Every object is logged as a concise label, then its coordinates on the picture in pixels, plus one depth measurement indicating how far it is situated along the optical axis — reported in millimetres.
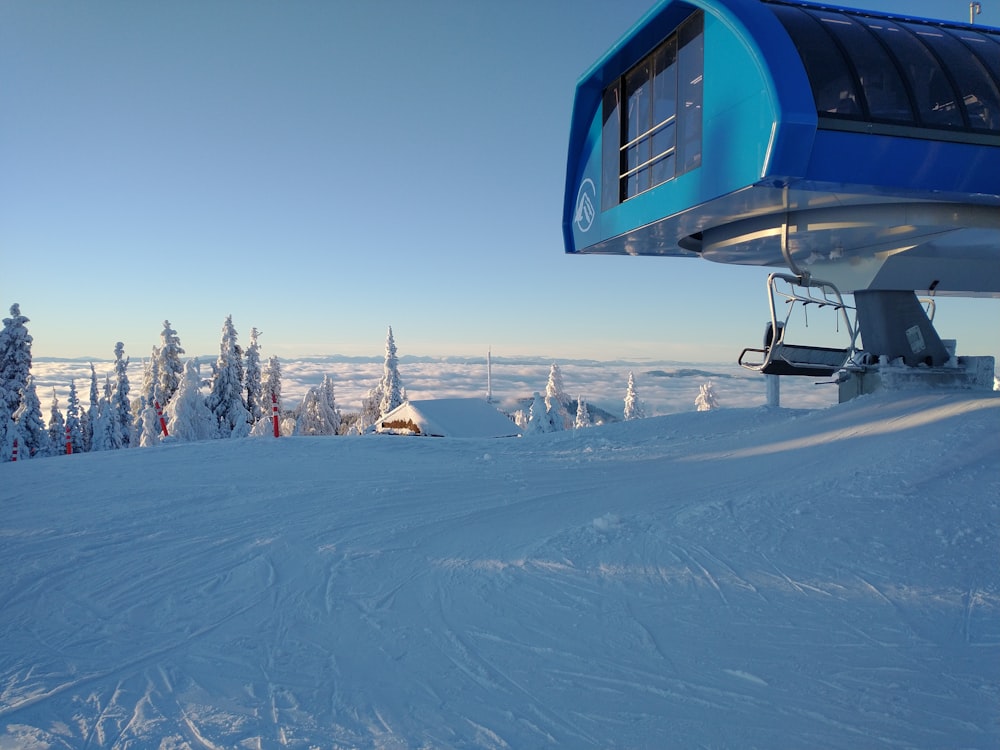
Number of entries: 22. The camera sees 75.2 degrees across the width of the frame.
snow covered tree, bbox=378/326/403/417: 43281
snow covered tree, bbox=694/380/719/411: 44562
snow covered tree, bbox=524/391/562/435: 33531
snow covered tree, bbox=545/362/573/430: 45569
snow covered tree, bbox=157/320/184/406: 40938
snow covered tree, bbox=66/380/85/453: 49750
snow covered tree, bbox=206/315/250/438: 37812
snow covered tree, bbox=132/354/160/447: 38000
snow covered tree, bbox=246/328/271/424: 42594
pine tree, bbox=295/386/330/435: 50469
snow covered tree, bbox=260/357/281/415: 48825
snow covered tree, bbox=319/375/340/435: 50600
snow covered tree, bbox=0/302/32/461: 30906
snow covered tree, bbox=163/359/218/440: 34688
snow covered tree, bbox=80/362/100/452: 48103
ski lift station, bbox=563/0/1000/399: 8602
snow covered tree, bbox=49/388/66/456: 47403
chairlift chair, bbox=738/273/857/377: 11023
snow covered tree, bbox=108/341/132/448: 47219
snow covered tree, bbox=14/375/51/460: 37969
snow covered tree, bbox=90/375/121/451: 43659
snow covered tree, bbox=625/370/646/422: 47006
